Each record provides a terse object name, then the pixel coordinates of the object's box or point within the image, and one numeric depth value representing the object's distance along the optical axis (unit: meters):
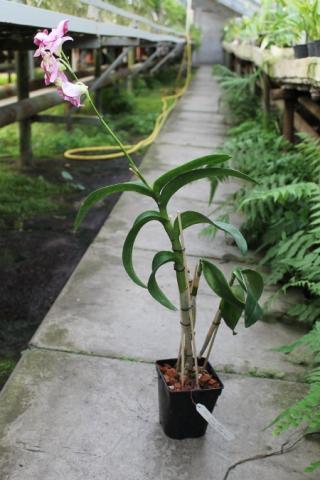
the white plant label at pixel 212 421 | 1.82
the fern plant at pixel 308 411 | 1.76
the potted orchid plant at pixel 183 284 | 1.63
